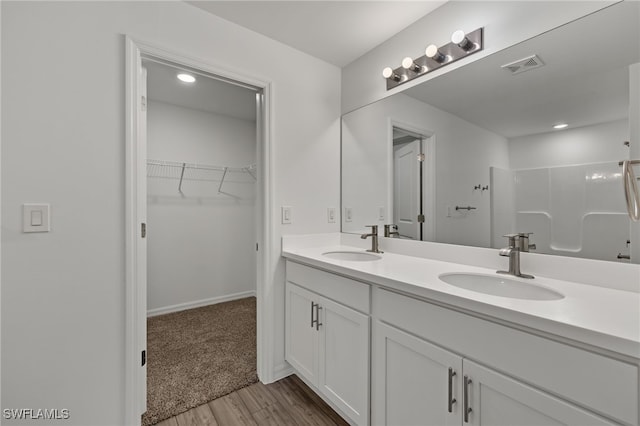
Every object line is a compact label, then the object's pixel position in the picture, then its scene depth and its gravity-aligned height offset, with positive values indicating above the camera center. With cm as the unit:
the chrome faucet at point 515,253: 118 -18
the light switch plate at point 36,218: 115 -3
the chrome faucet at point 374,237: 191 -18
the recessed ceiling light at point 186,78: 235 +120
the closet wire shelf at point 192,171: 293 +49
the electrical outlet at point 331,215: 217 -2
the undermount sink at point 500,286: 106 -32
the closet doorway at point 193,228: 141 -15
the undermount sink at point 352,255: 188 -31
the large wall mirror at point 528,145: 105 +34
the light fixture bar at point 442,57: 140 +91
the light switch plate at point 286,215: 191 -2
